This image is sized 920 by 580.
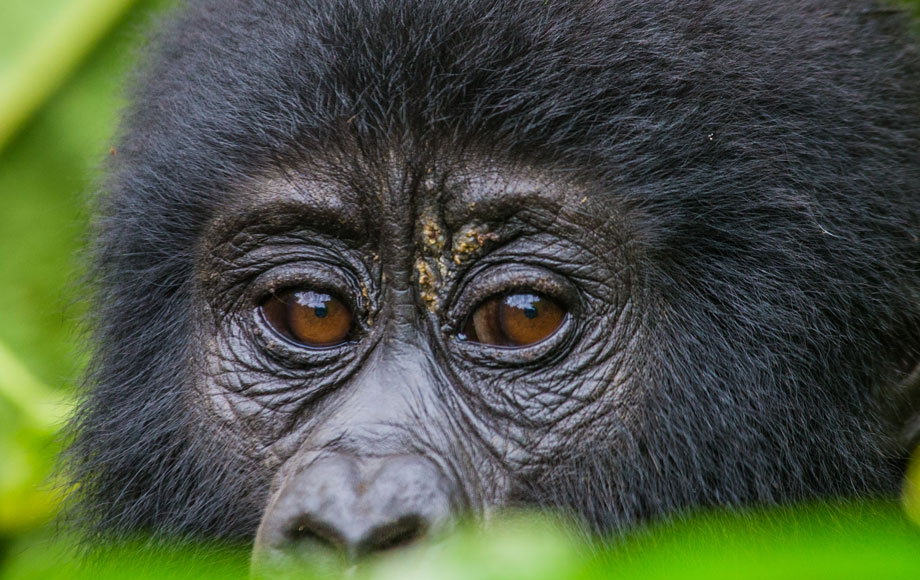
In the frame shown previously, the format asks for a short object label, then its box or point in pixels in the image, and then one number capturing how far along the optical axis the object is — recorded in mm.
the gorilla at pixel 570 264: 6121
